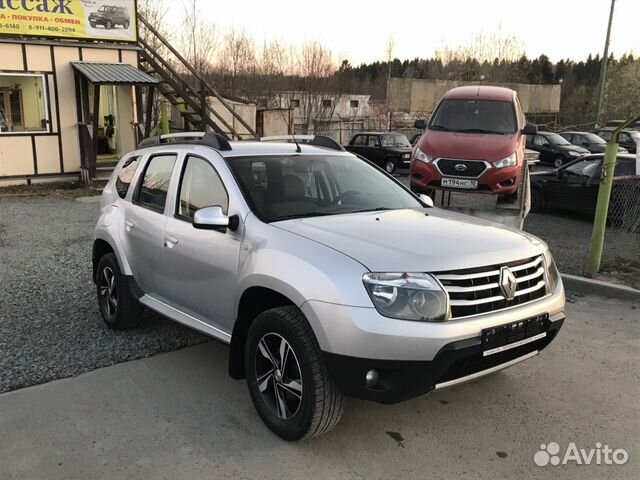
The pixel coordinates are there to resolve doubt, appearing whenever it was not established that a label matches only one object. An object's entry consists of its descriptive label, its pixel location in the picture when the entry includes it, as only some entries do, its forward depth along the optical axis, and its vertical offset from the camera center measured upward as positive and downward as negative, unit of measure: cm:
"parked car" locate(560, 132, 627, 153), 2348 -108
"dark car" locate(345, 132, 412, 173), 1989 -144
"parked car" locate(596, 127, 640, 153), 2122 -95
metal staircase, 1579 +22
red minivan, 873 -53
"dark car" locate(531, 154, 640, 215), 1075 -140
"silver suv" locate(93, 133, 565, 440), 286 -97
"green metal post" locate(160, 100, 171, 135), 1575 -51
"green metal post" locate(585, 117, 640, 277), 662 -99
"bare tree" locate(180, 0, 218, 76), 2467 +220
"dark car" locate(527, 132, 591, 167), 2136 -133
